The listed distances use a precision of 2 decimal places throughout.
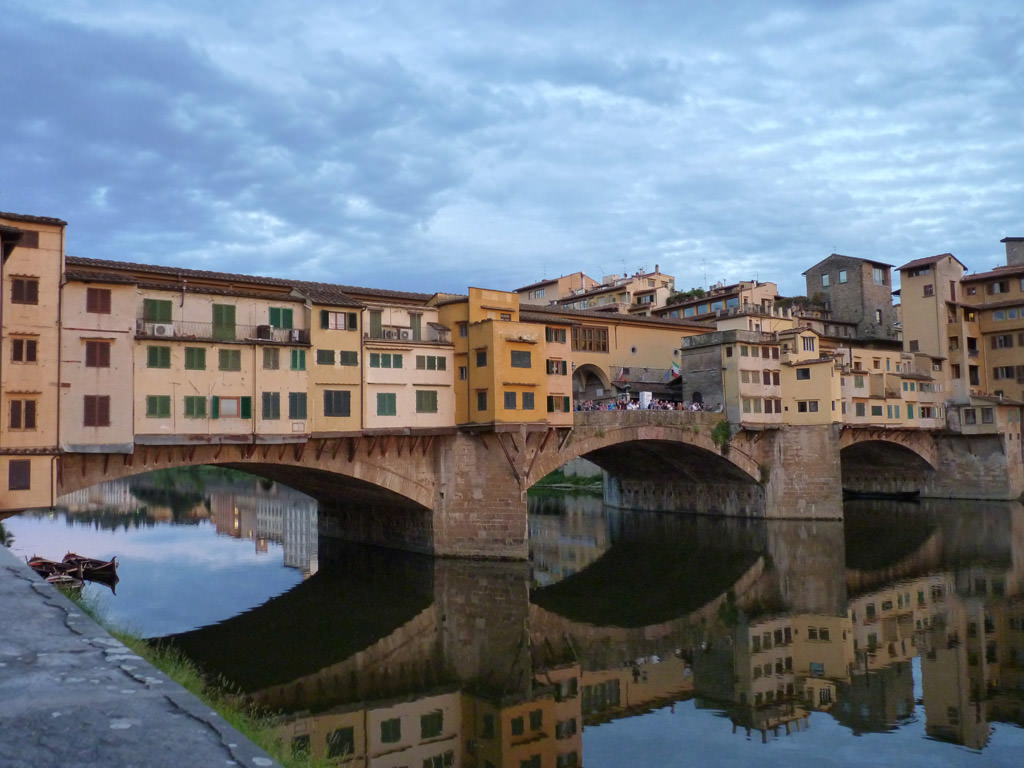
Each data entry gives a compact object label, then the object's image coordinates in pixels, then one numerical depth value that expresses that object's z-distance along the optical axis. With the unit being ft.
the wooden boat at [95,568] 112.16
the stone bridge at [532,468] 123.54
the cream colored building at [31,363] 92.07
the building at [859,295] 265.13
